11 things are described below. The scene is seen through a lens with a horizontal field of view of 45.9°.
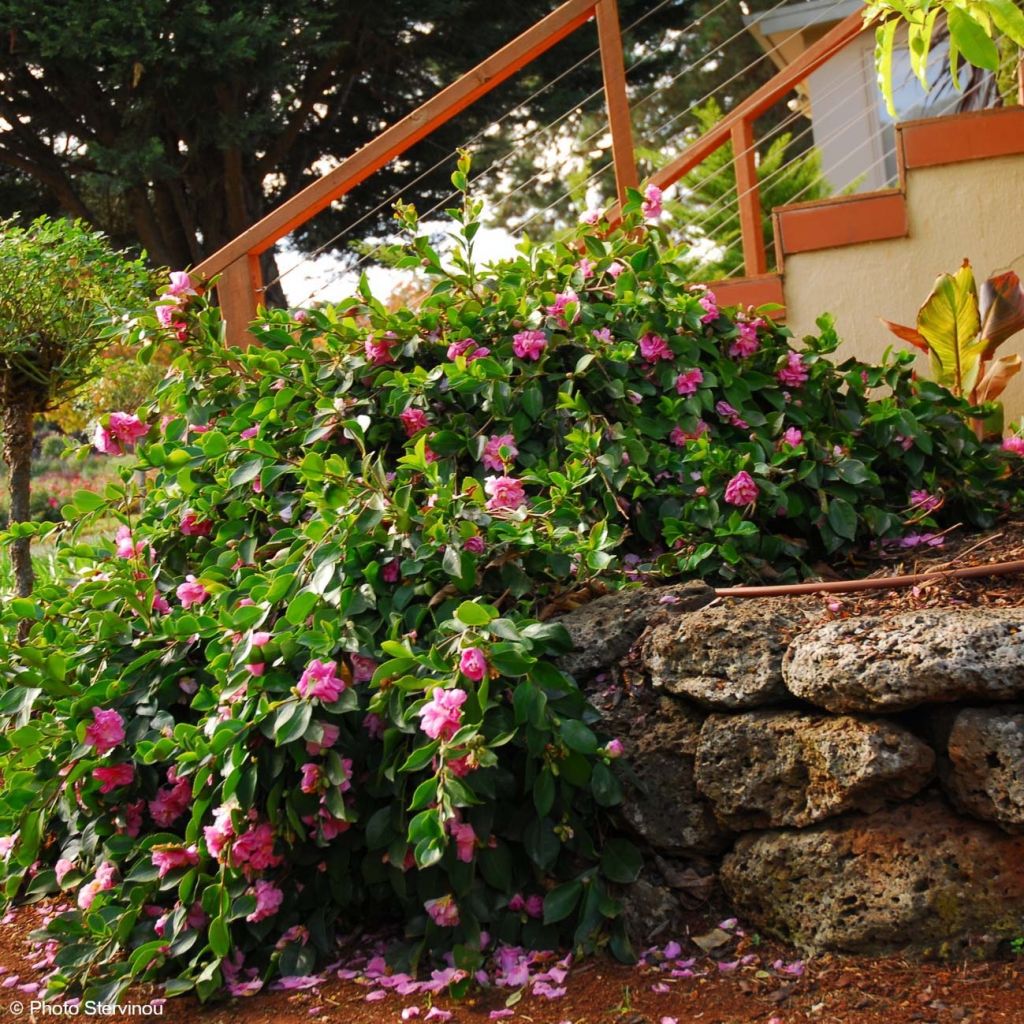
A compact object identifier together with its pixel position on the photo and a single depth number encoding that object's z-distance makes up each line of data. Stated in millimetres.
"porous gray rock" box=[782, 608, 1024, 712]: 1977
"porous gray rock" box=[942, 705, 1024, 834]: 1963
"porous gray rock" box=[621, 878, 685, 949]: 2230
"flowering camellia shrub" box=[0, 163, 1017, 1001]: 2221
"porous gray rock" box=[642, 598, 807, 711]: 2234
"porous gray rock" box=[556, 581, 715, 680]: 2473
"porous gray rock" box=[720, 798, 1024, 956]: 2025
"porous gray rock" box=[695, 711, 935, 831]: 2061
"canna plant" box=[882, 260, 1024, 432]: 3764
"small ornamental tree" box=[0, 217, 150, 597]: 4102
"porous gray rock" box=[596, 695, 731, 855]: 2309
